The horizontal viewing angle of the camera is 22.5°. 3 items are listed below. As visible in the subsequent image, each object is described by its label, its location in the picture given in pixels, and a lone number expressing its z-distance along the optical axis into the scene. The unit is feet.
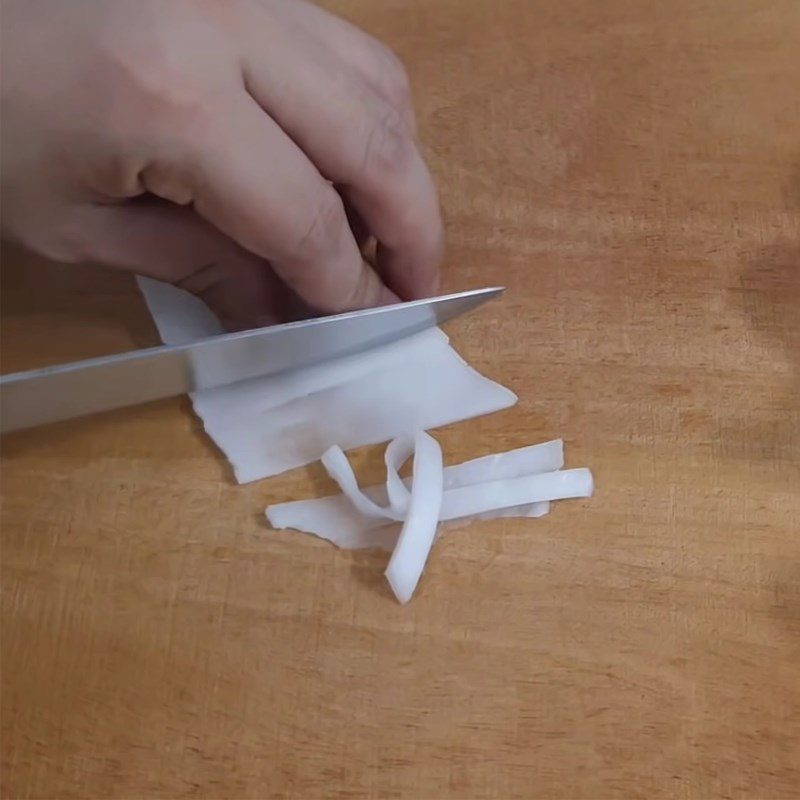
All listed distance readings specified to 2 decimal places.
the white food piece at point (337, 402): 1.62
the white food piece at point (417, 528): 1.55
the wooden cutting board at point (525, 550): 1.52
